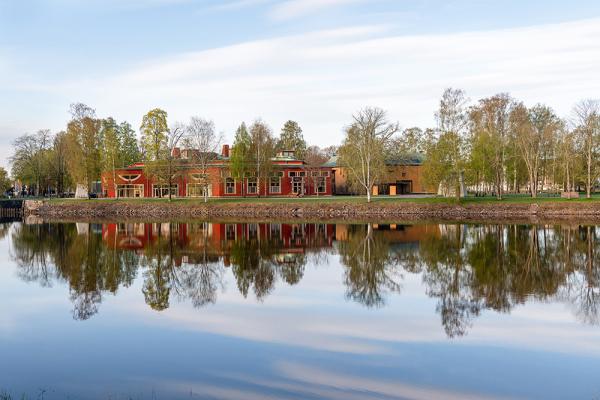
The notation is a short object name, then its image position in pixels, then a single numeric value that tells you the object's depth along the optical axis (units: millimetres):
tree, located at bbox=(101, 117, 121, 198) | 75500
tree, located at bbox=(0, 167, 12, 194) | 91400
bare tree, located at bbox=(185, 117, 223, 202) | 69938
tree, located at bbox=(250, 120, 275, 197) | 76438
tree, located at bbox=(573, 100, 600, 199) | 59312
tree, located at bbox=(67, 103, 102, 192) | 70562
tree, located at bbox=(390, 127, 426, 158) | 75088
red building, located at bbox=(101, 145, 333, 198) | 78438
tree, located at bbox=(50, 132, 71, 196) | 82188
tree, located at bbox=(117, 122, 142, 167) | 95806
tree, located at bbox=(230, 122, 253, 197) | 74062
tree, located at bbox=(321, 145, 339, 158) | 130075
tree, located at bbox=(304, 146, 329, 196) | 82062
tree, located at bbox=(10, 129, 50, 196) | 92250
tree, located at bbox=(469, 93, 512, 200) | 59938
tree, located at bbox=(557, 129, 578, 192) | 60750
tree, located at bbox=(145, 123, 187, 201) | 67062
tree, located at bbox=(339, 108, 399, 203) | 59438
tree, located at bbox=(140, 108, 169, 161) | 68625
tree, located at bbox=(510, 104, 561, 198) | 62312
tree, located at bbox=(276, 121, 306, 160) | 109250
